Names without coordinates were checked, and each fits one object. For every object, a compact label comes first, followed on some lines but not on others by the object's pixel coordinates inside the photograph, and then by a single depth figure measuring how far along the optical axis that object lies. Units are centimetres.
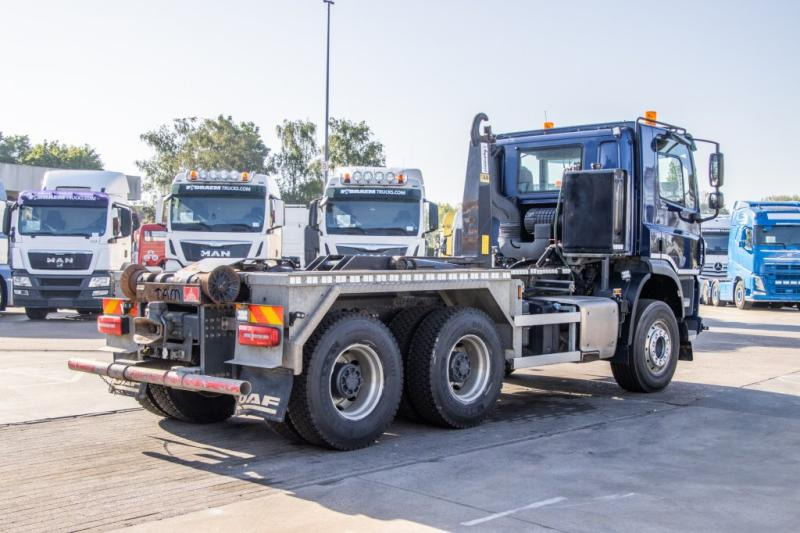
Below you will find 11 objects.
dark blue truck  696
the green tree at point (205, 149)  4388
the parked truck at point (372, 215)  1686
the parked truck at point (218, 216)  1720
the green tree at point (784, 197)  7769
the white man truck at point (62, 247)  1980
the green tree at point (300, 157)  4069
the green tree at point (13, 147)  7570
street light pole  3111
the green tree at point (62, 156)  6819
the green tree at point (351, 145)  3622
